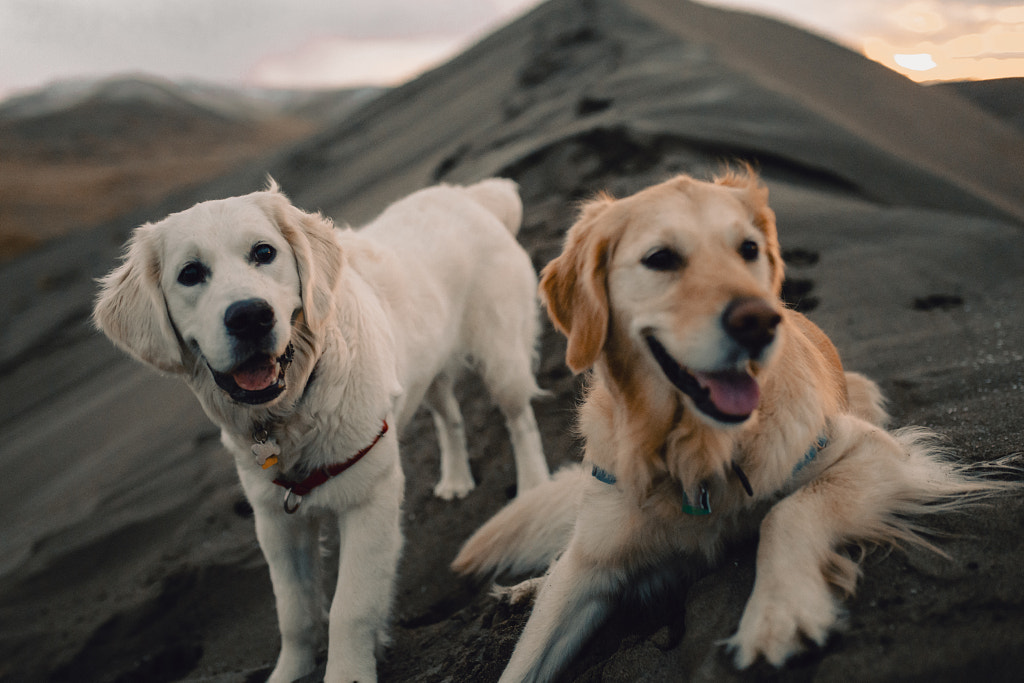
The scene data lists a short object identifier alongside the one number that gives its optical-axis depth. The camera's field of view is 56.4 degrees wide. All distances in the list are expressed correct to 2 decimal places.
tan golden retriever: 0.78
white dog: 0.94
